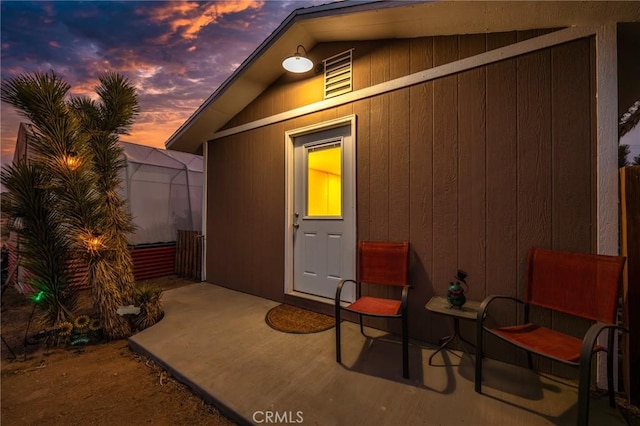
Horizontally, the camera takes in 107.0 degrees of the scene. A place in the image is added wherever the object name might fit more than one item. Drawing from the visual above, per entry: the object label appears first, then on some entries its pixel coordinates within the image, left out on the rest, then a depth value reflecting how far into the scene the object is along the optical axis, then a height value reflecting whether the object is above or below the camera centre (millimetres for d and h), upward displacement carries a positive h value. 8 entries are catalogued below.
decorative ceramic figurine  1817 -631
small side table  1731 -732
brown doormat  2527 -1219
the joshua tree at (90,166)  2287 +511
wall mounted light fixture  2684 +1758
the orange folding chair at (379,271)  1938 -564
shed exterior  1685 +695
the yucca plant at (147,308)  2688 -1074
